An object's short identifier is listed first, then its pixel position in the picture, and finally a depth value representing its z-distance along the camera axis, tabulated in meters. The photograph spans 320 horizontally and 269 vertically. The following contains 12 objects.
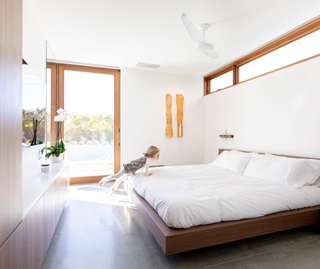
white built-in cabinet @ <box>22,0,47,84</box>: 2.21
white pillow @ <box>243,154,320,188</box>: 2.28
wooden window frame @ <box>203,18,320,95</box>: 2.66
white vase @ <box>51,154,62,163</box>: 3.07
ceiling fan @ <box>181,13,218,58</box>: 2.16
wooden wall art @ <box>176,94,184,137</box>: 4.75
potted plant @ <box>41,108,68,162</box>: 2.92
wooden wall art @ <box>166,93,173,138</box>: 4.67
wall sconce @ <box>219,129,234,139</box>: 3.98
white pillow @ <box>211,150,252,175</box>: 3.10
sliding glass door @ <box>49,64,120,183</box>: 4.18
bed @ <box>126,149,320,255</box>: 1.56
